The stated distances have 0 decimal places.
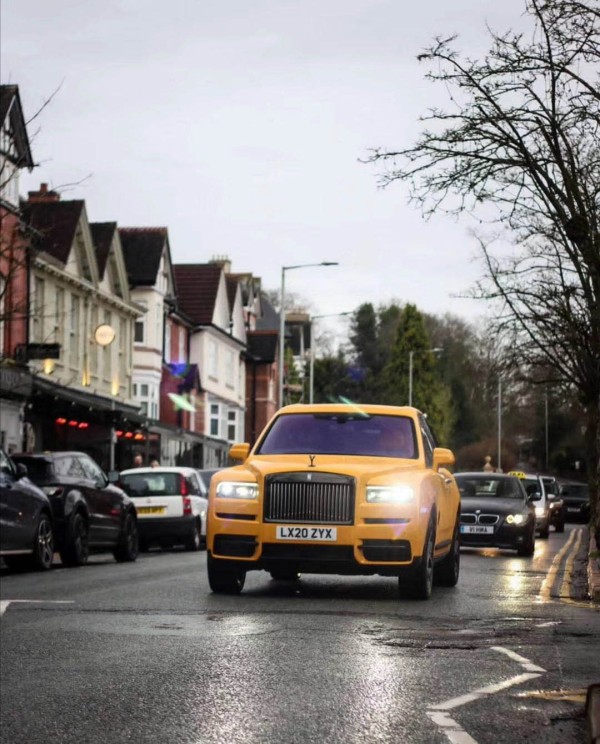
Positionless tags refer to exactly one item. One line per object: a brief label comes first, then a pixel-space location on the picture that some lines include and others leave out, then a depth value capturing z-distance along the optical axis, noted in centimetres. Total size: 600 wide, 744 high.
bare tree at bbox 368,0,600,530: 1805
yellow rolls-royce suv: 1437
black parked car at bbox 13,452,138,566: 2227
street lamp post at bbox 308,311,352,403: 6377
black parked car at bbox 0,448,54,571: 1966
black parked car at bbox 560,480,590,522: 6247
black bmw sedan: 2561
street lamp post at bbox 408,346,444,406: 11021
